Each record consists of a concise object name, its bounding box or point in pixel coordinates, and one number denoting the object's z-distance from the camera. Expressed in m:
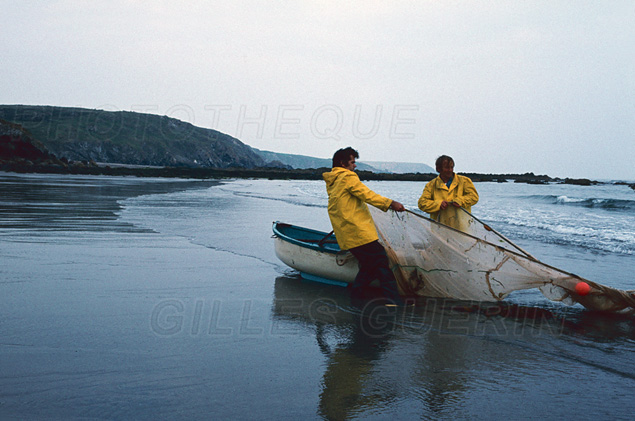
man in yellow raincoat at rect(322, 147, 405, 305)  6.37
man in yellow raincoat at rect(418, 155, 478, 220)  6.79
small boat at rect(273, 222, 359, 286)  7.15
